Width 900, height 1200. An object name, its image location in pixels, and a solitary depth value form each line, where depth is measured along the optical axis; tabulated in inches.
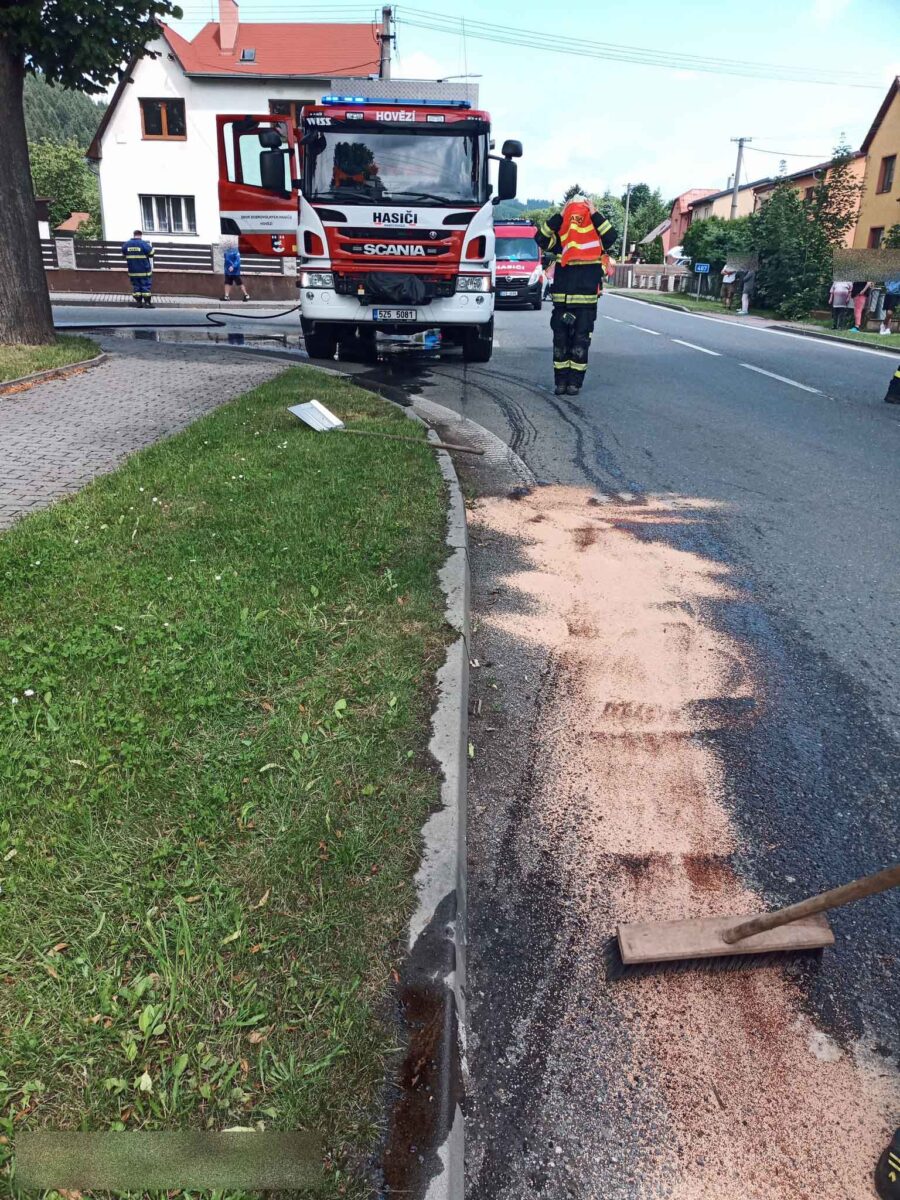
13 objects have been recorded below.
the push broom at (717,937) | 95.4
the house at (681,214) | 3454.7
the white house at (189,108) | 1487.5
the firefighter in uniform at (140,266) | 959.0
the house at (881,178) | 1592.0
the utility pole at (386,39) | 1087.6
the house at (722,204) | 2817.4
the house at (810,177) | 1774.1
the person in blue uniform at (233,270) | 1107.3
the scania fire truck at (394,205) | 438.6
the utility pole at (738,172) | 2076.0
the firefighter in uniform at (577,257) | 392.8
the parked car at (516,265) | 1064.8
